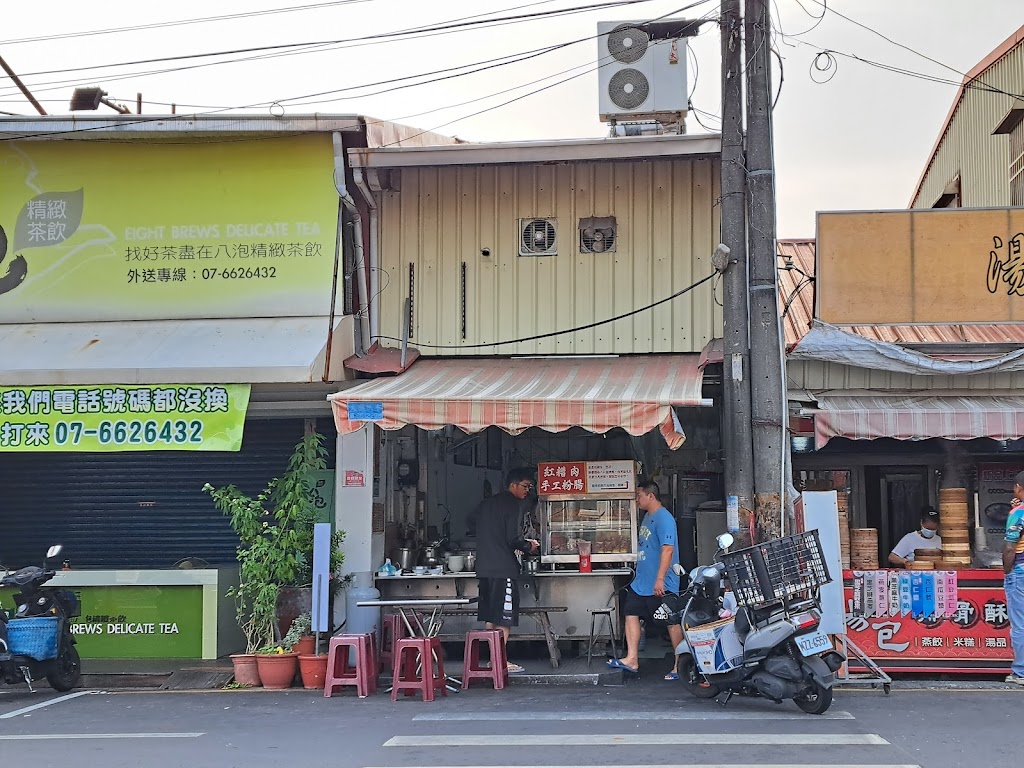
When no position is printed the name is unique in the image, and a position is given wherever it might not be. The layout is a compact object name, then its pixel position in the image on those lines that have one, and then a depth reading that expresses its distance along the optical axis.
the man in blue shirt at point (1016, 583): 10.12
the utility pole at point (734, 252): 10.04
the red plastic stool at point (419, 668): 9.94
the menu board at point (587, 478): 11.91
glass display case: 11.93
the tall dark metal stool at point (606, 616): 11.56
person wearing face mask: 11.88
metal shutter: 13.04
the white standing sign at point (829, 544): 9.82
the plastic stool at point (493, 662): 10.47
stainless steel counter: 11.78
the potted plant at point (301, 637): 10.98
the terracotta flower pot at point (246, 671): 11.03
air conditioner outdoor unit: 11.99
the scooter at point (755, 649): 8.75
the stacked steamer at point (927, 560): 10.99
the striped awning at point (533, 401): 10.01
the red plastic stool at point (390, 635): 10.82
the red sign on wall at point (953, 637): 10.58
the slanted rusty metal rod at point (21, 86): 14.32
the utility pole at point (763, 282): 9.86
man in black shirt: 11.05
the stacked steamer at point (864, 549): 11.12
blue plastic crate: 10.51
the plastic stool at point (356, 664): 10.25
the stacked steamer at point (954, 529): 11.05
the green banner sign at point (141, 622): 12.00
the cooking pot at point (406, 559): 12.17
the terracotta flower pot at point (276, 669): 10.86
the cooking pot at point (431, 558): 12.29
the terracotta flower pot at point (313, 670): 10.82
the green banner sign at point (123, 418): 11.16
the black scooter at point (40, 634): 10.49
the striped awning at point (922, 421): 10.87
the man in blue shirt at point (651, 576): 10.70
